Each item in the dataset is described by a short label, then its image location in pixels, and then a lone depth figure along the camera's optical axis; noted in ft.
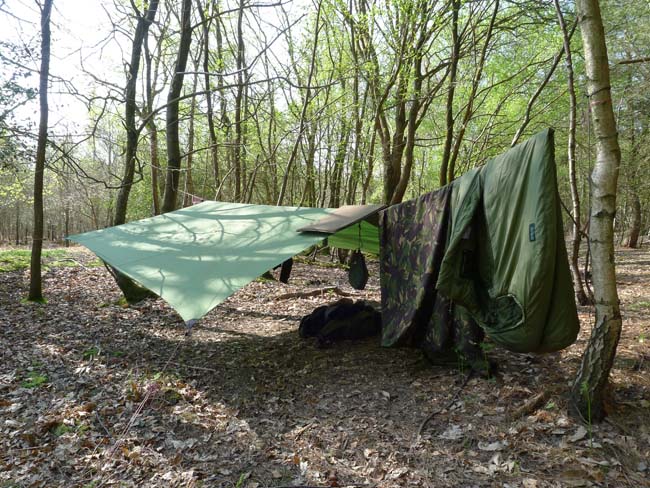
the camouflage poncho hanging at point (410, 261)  8.59
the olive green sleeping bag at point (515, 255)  5.51
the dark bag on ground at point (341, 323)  12.57
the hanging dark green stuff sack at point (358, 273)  13.23
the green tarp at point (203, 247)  8.84
